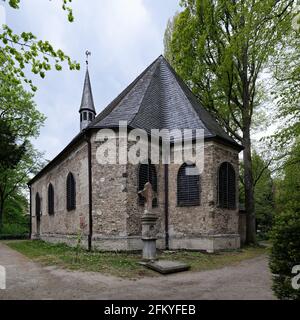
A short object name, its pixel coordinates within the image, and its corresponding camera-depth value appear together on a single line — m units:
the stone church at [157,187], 12.67
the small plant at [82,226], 13.22
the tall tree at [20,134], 26.52
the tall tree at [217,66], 17.69
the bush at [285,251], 4.38
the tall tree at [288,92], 13.55
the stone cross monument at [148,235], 10.14
